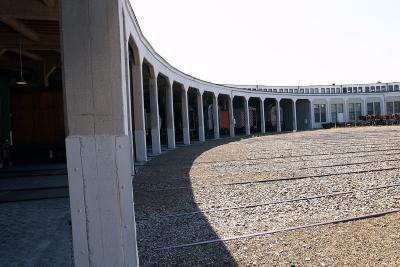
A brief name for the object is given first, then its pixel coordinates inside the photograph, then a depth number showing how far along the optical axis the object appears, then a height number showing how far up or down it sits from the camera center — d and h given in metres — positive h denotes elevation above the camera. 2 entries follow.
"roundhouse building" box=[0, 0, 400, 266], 3.24 +0.59
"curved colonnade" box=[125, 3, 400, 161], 19.56 +2.73
